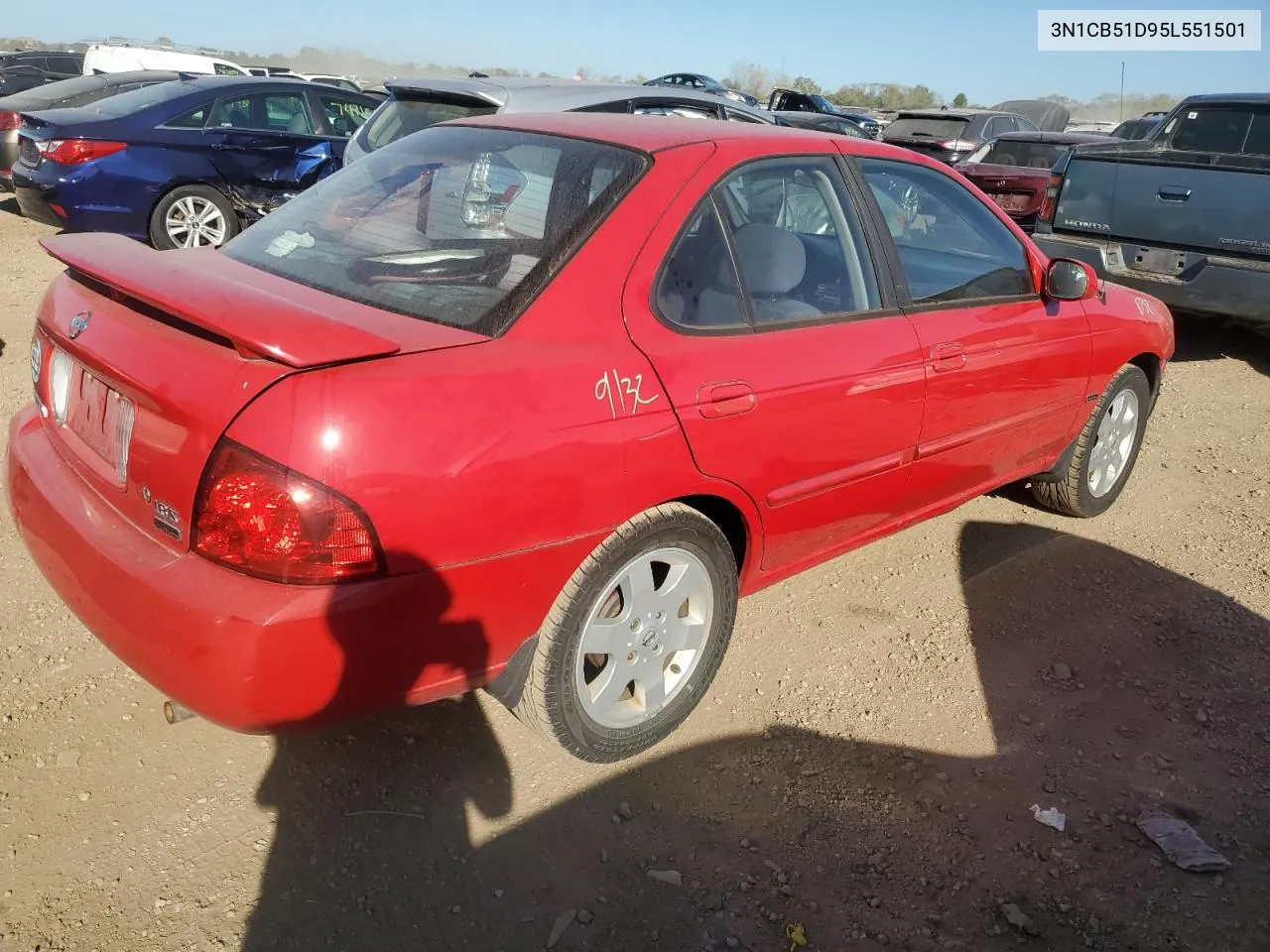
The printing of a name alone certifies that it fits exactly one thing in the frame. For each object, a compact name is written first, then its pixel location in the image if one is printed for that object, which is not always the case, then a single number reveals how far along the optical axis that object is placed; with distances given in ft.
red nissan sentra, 6.62
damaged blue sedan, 25.80
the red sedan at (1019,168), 32.40
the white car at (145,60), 56.24
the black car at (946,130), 45.78
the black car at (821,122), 51.29
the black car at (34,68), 54.34
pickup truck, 20.43
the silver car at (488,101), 21.04
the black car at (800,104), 77.20
